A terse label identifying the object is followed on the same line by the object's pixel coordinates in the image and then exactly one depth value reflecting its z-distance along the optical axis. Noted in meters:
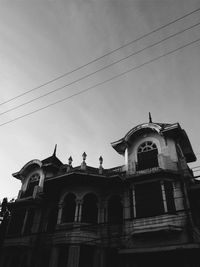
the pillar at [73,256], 15.23
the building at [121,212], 14.48
